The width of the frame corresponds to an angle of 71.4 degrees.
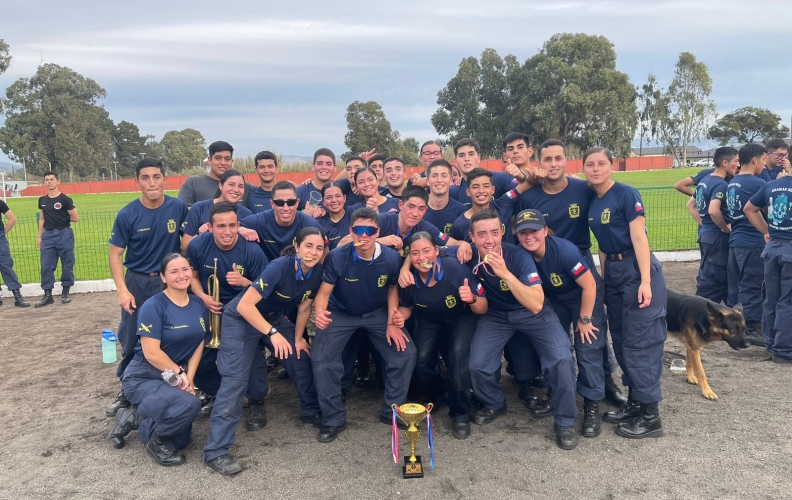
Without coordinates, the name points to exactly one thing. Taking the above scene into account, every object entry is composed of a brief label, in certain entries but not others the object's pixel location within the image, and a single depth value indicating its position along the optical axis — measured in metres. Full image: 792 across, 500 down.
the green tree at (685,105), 62.38
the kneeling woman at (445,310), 4.68
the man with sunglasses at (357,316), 4.74
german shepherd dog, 5.25
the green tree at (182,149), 92.06
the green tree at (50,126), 65.81
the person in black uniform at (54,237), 10.02
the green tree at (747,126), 60.06
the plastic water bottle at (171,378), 4.43
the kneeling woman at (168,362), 4.34
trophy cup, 3.96
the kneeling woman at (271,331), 4.42
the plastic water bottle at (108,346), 6.71
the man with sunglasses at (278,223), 5.34
